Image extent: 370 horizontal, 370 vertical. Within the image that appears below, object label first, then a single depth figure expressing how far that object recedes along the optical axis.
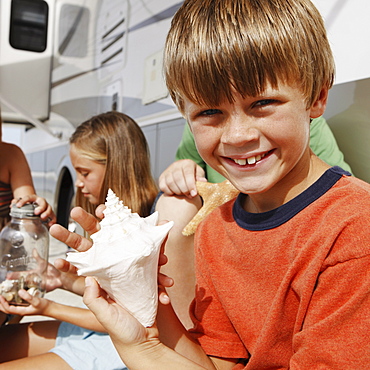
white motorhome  1.60
